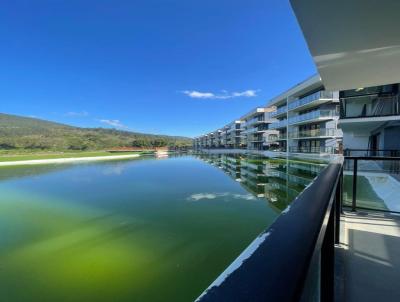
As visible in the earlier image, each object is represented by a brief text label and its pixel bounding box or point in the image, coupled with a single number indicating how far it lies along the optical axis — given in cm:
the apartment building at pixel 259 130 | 4228
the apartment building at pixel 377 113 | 1032
